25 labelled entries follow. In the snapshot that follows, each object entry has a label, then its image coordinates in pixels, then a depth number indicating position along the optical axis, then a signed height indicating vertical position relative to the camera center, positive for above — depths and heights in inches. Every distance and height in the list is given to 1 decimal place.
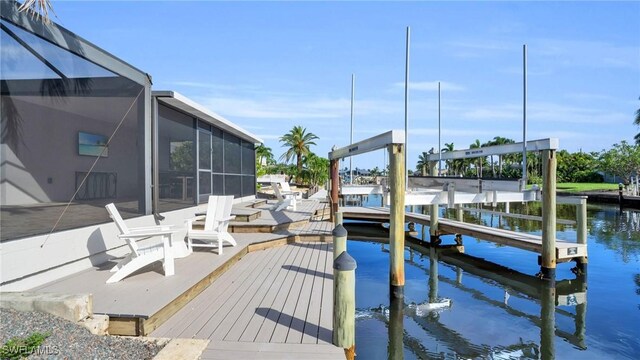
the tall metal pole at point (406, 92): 456.1 +99.3
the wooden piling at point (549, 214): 332.5 -32.3
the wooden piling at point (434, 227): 497.7 -65.5
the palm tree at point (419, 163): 2930.6 +102.7
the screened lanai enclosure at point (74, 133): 169.0 +23.6
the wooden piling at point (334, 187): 442.6 -13.1
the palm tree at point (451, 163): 2132.1 +73.0
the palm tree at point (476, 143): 2674.2 +228.5
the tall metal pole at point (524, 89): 449.4 +111.3
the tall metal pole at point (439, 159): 569.3 +24.9
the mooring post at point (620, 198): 1091.9 -60.8
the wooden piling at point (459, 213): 528.1 -54.9
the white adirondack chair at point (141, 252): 184.1 -38.9
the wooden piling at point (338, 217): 351.6 -37.5
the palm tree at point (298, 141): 1840.6 +162.5
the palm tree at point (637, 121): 1674.5 +243.5
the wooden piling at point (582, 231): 365.7 -52.1
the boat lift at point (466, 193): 264.4 -17.5
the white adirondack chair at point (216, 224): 253.8 -33.6
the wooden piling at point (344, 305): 137.0 -46.0
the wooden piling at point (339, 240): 203.0 -34.4
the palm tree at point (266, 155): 1701.3 +99.2
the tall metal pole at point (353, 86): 777.7 +181.7
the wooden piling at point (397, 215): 258.4 -26.6
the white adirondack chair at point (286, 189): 630.5 -22.2
